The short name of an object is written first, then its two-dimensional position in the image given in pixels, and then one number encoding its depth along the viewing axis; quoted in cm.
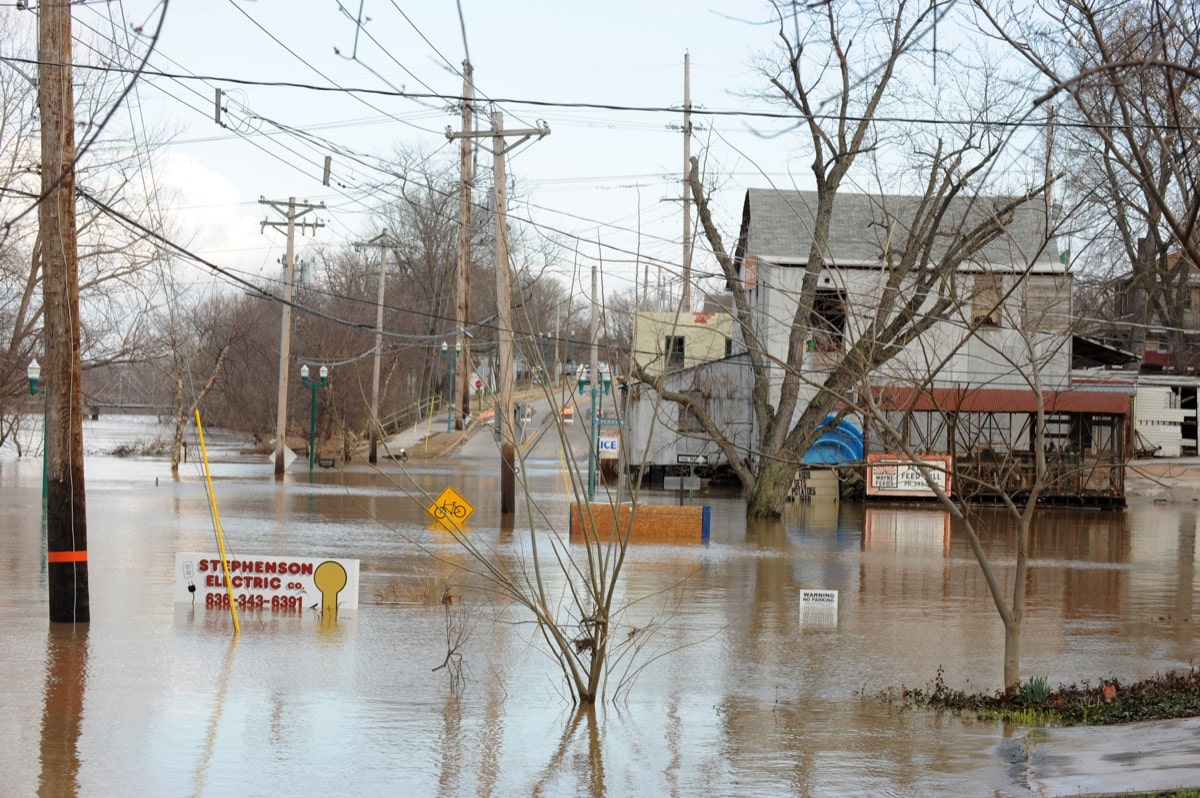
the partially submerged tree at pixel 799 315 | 2838
